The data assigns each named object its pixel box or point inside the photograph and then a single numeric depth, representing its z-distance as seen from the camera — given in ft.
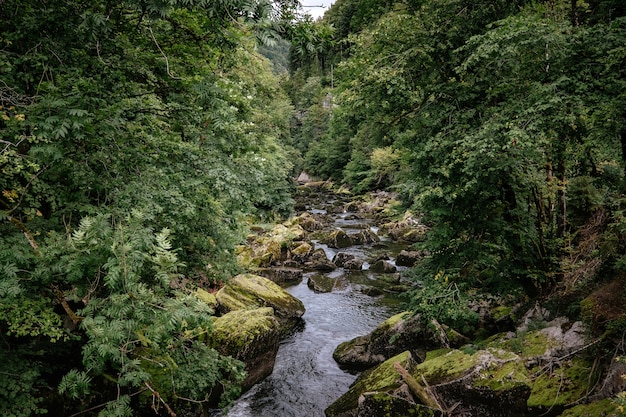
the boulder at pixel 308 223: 94.43
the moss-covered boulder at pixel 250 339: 29.81
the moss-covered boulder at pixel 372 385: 25.34
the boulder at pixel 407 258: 64.54
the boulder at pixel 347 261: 64.18
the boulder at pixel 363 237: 81.87
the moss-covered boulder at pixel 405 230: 81.18
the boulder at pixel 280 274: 58.49
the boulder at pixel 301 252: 67.36
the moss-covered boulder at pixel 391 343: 33.30
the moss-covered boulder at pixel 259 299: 38.75
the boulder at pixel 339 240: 79.86
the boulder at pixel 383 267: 61.00
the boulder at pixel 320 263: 64.49
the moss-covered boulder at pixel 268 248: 61.67
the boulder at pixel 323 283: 56.24
